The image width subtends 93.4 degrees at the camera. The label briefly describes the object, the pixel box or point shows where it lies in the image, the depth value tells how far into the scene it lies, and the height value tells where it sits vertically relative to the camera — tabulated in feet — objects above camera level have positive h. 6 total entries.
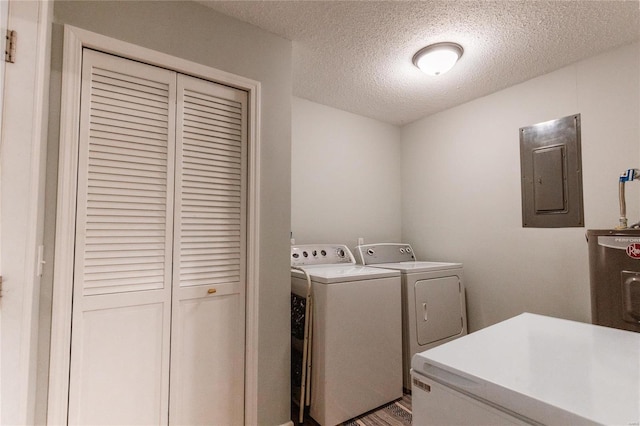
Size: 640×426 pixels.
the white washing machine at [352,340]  6.23 -2.54
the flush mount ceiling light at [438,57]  6.49 +3.70
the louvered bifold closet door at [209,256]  5.21 -0.62
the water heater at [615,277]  5.24 -0.94
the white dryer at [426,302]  7.55 -2.07
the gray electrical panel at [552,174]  7.32 +1.32
